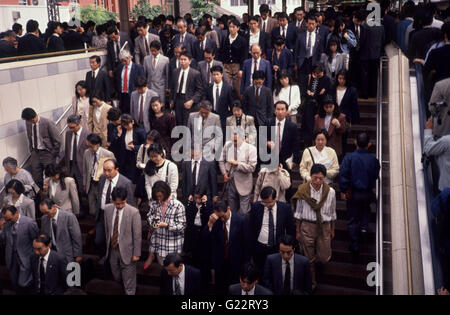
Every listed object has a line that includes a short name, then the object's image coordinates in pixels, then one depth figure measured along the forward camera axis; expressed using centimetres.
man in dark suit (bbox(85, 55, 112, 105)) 882
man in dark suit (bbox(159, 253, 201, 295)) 502
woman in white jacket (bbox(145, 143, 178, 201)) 618
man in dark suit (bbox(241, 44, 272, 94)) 789
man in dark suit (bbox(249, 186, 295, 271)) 546
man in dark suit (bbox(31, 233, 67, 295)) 558
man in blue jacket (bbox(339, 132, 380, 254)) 579
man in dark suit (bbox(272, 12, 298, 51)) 930
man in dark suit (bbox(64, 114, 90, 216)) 733
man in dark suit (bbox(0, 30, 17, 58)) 873
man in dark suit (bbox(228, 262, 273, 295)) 459
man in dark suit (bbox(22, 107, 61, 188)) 777
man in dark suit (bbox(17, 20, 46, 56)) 918
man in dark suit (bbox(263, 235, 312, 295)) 498
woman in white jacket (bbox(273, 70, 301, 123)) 754
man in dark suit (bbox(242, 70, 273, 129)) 736
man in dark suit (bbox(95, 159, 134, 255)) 613
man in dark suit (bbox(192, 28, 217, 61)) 920
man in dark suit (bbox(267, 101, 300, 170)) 662
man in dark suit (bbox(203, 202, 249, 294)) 551
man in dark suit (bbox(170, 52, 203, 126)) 801
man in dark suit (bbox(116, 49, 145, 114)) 849
